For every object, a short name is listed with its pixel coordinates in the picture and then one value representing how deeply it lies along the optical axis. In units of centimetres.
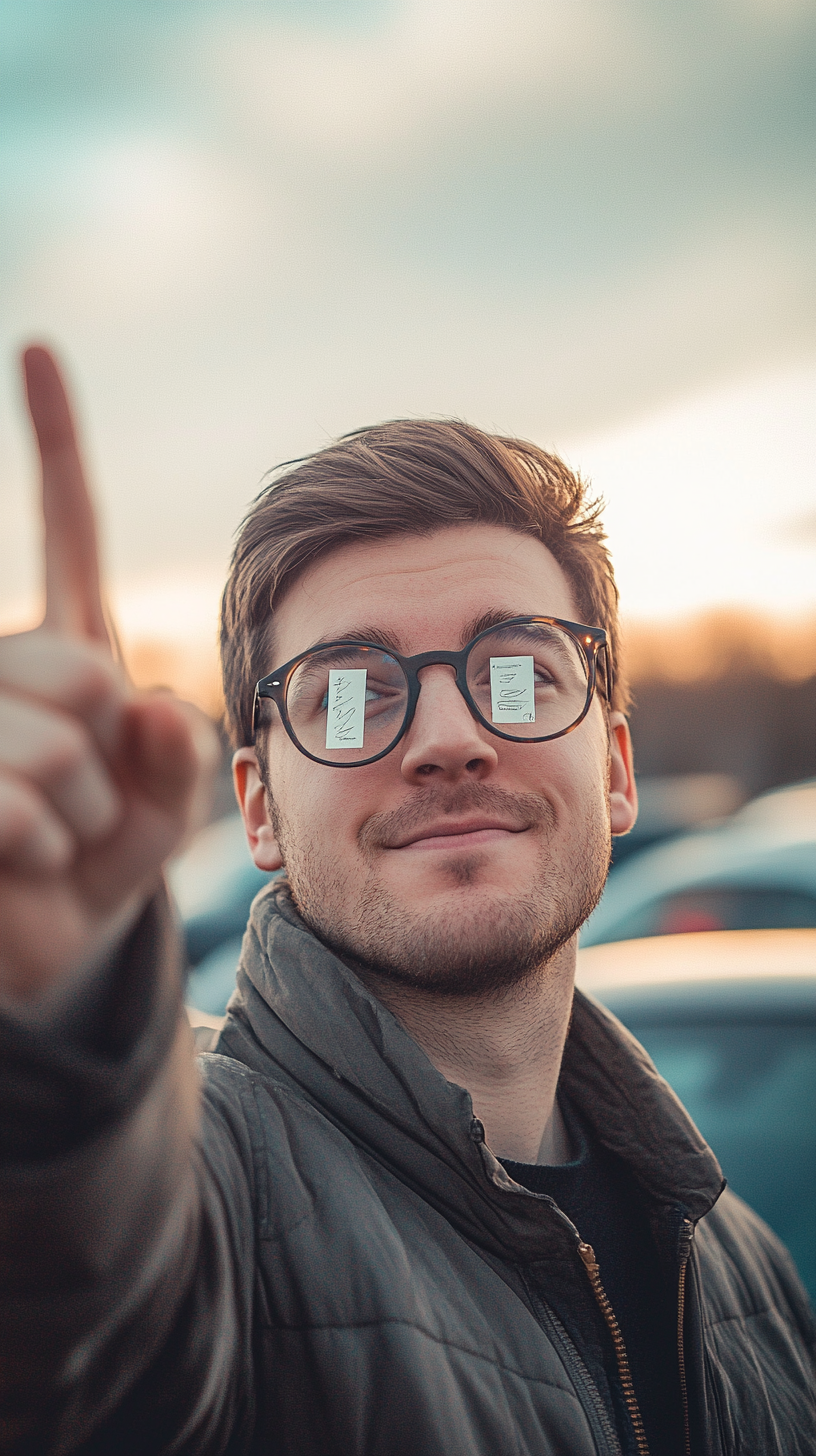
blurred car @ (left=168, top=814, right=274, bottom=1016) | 400
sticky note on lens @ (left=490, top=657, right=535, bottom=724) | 63
